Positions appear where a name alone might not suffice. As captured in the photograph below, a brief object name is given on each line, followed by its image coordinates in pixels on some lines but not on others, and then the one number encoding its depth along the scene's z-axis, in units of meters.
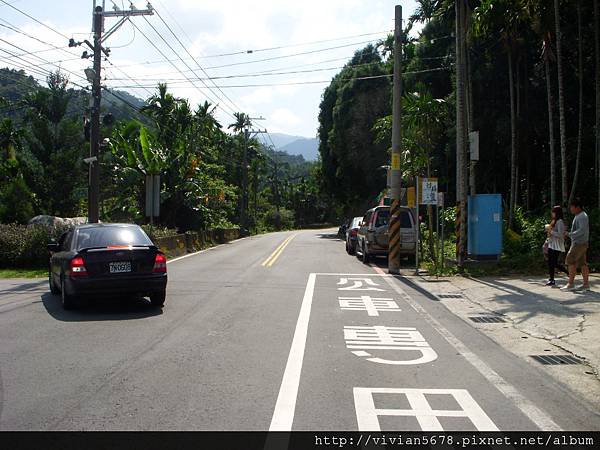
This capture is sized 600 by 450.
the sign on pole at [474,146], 15.95
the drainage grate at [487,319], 9.55
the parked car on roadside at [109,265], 9.38
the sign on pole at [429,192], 16.59
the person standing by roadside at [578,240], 11.21
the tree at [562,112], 19.02
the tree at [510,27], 17.30
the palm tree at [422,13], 31.67
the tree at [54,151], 39.03
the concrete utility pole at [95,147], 19.73
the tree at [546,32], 19.47
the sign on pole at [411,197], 17.30
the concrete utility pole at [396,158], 17.00
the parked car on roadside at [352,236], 24.81
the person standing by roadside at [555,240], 12.13
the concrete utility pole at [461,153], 16.67
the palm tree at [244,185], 51.47
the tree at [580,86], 19.94
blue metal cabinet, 16.97
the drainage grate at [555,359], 6.83
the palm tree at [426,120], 20.30
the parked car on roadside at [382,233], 18.97
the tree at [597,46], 18.50
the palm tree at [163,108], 41.44
